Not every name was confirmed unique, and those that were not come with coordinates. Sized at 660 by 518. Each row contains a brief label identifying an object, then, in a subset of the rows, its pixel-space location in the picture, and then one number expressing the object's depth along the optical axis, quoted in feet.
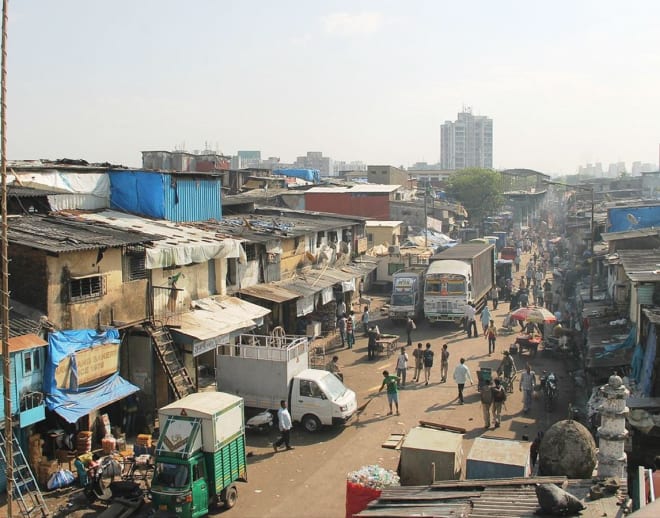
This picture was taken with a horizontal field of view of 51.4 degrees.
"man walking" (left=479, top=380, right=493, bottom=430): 57.67
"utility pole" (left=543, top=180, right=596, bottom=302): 92.06
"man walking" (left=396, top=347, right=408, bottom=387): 70.13
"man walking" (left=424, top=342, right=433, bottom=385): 71.31
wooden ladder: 57.52
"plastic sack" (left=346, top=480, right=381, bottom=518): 37.96
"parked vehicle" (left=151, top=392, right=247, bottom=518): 41.11
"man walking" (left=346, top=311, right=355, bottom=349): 87.97
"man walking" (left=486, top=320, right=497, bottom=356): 83.66
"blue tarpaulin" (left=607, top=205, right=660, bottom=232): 107.45
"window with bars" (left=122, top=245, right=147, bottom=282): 59.06
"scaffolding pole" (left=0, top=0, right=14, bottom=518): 28.53
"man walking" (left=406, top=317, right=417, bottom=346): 88.58
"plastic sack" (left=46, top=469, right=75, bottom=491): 47.01
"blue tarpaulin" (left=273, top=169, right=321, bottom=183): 238.23
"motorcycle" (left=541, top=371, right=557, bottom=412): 61.72
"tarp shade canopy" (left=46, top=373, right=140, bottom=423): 48.83
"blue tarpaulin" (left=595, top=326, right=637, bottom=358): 62.59
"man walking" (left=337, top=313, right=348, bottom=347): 89.50
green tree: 253.24
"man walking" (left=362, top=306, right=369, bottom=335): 95.84
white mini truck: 57.93
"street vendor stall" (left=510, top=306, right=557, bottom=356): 81.20
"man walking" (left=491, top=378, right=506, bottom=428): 58.03
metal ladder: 42.73
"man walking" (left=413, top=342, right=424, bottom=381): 72.18
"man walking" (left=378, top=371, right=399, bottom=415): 61.11
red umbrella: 82.84
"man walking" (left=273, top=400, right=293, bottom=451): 53.88
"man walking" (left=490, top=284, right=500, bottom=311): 117.00
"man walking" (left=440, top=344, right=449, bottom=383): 72.33
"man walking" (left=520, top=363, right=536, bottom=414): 62.34
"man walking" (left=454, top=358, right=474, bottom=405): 64.90
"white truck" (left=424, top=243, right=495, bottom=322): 97.35
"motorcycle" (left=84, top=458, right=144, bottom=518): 43.47
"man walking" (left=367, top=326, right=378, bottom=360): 82.12
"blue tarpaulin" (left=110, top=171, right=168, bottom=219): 76.67
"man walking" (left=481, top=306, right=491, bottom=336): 89.86
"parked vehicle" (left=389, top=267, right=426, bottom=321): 100.17
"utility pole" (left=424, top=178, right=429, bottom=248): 158.26
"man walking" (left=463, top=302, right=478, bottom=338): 92.42
